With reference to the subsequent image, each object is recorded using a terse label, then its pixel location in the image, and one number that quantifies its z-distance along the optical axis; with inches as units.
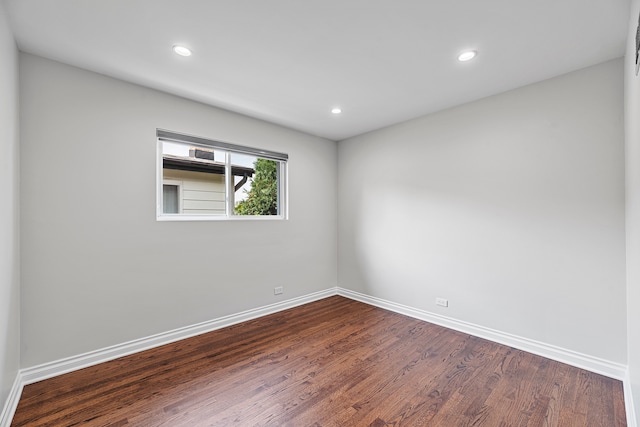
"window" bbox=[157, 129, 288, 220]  115.4
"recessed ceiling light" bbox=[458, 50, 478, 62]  83.5
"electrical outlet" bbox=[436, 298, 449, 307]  125.9
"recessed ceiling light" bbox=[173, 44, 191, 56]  80.7
